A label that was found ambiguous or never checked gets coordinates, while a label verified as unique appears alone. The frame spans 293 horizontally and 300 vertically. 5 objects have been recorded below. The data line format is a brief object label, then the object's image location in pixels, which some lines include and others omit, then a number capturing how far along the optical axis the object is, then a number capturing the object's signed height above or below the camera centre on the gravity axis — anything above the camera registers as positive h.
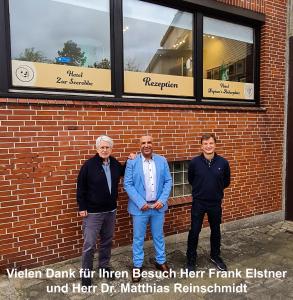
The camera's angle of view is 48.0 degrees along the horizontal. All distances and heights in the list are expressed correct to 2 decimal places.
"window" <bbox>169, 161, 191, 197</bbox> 5.32 -0.81
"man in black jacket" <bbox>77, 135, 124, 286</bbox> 3.70 -0.74
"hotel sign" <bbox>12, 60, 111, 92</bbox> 3.99 +0.69
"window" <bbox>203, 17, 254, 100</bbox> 5.70 +1.25
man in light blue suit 3.97 -0.79
